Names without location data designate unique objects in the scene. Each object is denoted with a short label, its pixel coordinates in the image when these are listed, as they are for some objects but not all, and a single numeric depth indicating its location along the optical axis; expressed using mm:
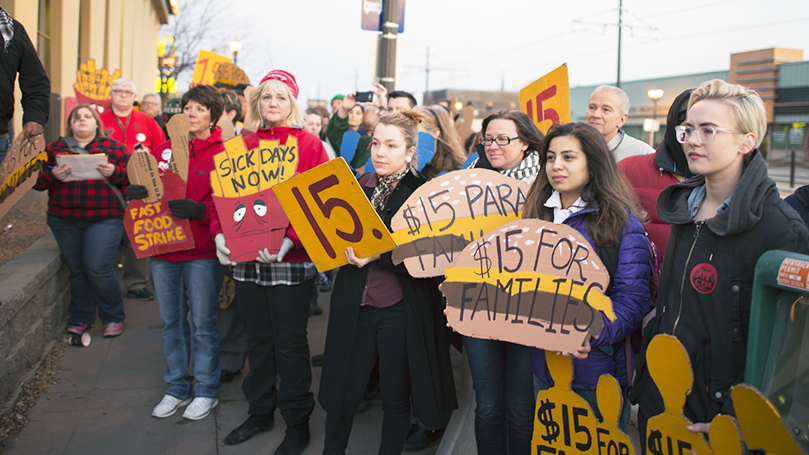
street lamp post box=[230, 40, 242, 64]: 15009
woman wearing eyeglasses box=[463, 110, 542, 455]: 2490
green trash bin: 1480
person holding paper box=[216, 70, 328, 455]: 3115
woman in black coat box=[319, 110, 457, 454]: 2740
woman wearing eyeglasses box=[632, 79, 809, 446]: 1691
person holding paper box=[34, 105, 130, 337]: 4613
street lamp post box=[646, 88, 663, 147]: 19114
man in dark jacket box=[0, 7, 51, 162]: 3486
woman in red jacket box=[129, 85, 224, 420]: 3537
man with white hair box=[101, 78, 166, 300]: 6051
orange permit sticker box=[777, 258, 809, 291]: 1446
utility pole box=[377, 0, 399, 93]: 6242
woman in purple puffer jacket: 2145
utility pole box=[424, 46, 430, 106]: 62831
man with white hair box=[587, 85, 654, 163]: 3510
